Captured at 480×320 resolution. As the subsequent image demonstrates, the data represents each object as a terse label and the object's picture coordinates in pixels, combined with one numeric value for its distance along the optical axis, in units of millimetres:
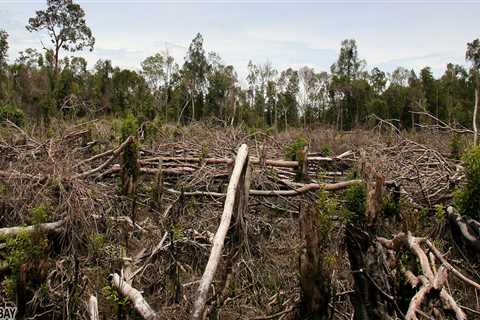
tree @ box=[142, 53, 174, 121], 37906
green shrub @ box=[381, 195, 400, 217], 4888
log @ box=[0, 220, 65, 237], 3952
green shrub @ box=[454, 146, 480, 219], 4941
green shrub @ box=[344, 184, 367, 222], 3777
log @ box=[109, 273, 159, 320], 3033
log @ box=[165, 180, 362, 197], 5770
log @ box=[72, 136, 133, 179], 5646
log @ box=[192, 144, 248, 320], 2732
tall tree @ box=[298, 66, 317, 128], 39719
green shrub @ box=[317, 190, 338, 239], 3490
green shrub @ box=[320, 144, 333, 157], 10086
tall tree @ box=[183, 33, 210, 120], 38875
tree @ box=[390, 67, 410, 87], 44750
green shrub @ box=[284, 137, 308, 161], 7791
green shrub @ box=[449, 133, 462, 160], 9141
